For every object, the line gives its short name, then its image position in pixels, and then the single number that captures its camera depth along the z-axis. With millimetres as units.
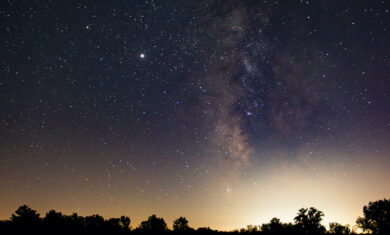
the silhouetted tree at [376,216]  53969
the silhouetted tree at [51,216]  46881
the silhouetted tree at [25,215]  43781
